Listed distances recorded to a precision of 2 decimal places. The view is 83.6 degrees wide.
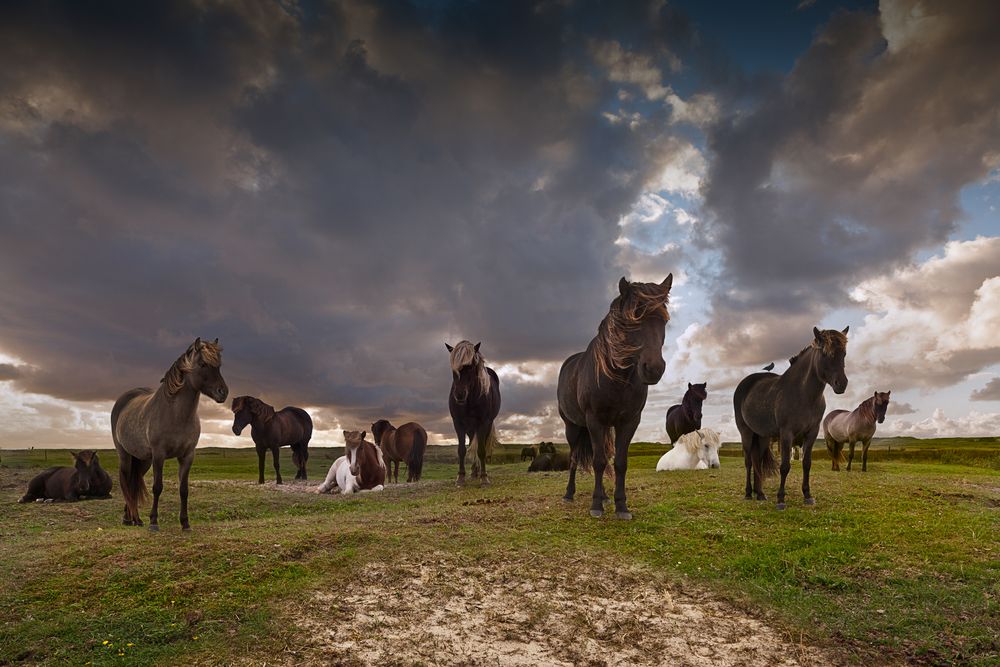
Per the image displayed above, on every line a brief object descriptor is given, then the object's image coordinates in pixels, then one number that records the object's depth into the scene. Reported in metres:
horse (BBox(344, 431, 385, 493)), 17.67
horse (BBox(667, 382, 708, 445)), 20.61
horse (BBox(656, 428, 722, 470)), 19.55
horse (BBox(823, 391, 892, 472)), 19.88
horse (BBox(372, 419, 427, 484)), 21.39
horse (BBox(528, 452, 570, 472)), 24.91
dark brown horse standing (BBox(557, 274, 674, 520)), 8.34
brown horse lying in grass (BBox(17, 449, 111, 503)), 15.98
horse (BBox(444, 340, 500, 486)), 15.19
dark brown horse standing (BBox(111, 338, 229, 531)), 9.68
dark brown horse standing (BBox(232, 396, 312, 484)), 20.92
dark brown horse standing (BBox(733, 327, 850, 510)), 10.05
